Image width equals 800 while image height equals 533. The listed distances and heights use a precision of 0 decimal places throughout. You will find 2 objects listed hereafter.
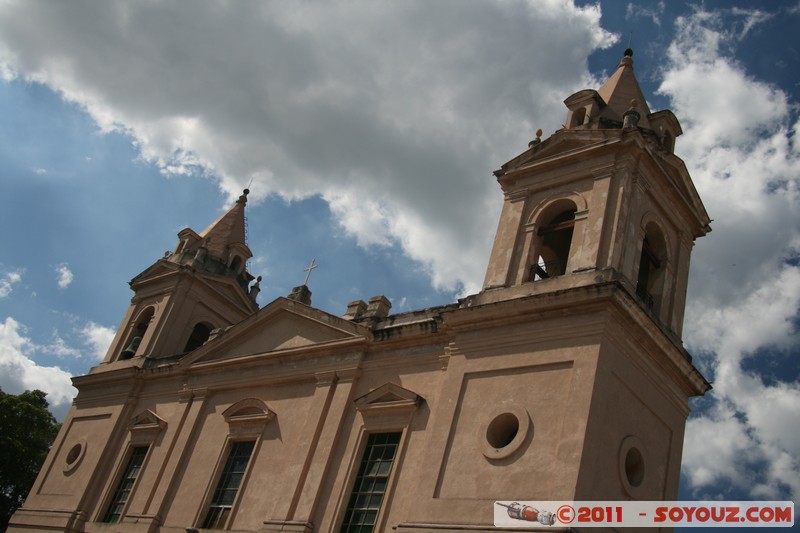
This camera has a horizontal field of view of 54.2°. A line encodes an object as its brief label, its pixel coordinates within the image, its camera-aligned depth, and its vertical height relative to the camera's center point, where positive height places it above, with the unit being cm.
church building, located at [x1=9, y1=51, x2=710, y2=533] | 1298 +557
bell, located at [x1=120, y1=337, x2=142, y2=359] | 2375 +725
